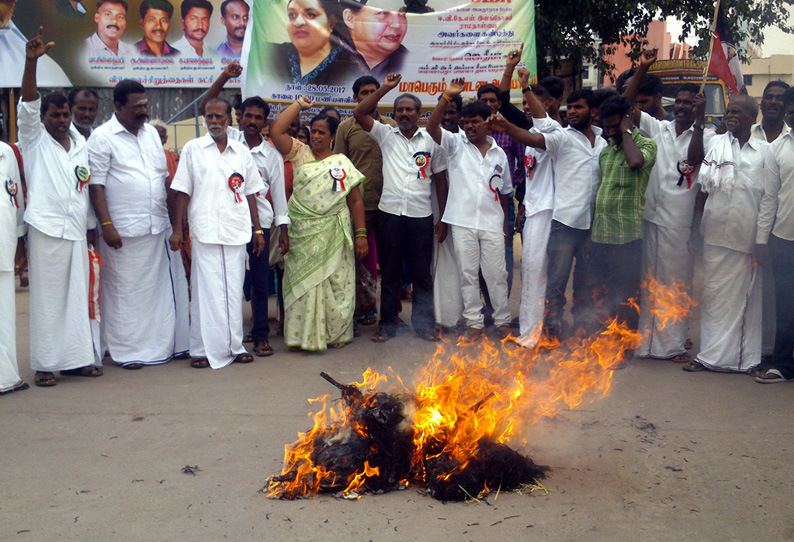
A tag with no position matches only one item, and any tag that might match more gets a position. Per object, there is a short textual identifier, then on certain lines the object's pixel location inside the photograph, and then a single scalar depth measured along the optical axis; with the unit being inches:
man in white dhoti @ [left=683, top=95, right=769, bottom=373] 217.8
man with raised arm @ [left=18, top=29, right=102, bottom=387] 212.8
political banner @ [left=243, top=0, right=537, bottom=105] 371.9
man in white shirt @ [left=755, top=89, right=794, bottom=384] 208.7
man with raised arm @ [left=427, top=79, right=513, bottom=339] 255.3
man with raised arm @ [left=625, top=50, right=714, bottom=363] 225.6
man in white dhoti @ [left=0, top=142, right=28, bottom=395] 205.9
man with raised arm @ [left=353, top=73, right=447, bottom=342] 255.1
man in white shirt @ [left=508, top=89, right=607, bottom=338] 233.1
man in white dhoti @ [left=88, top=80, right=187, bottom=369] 226.7
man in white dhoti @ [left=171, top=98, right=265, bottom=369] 230.8
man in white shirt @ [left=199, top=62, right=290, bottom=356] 249.0
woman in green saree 250.5
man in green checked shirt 218.8
